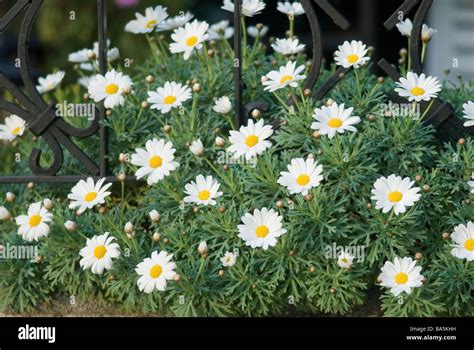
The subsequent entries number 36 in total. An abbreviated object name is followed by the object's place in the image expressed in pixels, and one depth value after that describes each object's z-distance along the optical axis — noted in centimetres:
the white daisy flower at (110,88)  233
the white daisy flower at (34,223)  223
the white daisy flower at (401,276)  204
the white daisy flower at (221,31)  266
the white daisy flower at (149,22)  260
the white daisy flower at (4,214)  233
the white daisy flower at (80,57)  279
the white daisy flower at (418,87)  219
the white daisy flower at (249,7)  244
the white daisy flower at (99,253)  213
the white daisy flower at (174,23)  264
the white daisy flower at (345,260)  206
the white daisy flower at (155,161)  219
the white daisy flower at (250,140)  214
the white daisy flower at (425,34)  238
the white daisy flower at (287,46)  247
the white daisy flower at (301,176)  208
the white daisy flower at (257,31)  266
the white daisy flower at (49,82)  279
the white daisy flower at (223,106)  229
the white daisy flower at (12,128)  262
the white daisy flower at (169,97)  229
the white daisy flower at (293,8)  262
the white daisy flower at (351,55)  223
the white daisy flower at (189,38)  236
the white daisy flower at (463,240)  209
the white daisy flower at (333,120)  212
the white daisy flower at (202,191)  218
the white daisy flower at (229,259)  209
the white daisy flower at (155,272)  207
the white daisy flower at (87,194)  223
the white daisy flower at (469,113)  224
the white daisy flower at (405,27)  249
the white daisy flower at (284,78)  220
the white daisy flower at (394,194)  206
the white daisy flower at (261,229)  207
